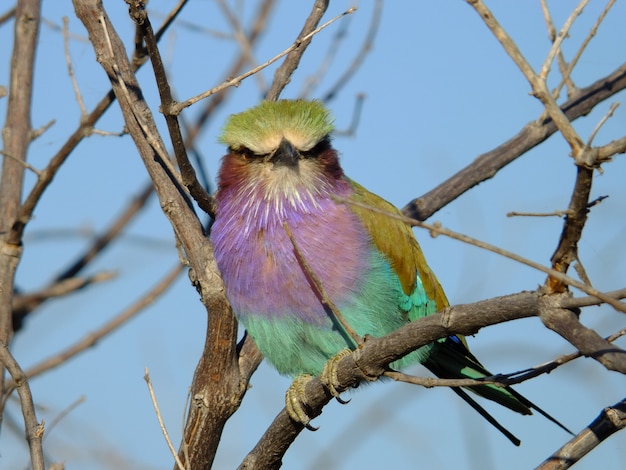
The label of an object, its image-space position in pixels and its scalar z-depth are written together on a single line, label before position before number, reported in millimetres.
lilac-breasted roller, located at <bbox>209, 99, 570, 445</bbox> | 7789
